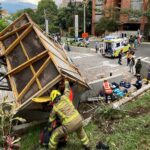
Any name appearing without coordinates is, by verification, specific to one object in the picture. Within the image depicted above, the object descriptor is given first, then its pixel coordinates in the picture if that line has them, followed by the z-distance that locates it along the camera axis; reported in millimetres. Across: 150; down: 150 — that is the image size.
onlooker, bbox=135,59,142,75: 9961
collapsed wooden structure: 4385
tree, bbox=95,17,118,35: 29562
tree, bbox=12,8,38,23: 43114
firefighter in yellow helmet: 3563
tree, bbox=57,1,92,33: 34185
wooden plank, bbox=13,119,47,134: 4787
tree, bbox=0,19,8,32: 12641
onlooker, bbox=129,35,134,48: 19234
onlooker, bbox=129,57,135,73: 11636
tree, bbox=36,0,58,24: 42406
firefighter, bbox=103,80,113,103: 6718
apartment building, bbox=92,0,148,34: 26899
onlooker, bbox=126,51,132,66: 12383
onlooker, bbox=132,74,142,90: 7418
